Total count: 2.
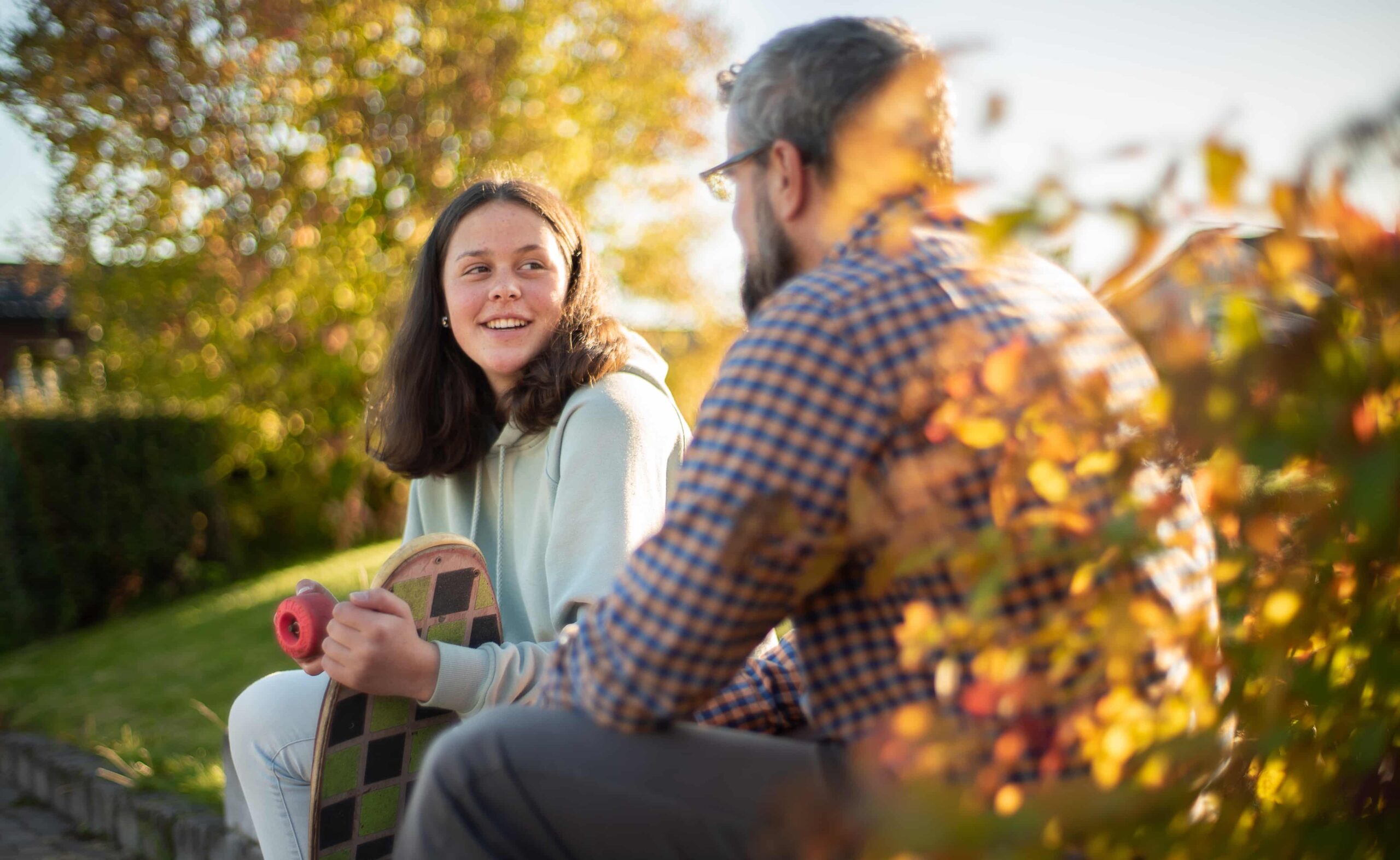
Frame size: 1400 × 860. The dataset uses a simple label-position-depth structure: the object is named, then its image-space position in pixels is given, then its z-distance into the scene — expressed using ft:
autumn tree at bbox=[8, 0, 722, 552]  31.27
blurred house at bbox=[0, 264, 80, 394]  32.94
